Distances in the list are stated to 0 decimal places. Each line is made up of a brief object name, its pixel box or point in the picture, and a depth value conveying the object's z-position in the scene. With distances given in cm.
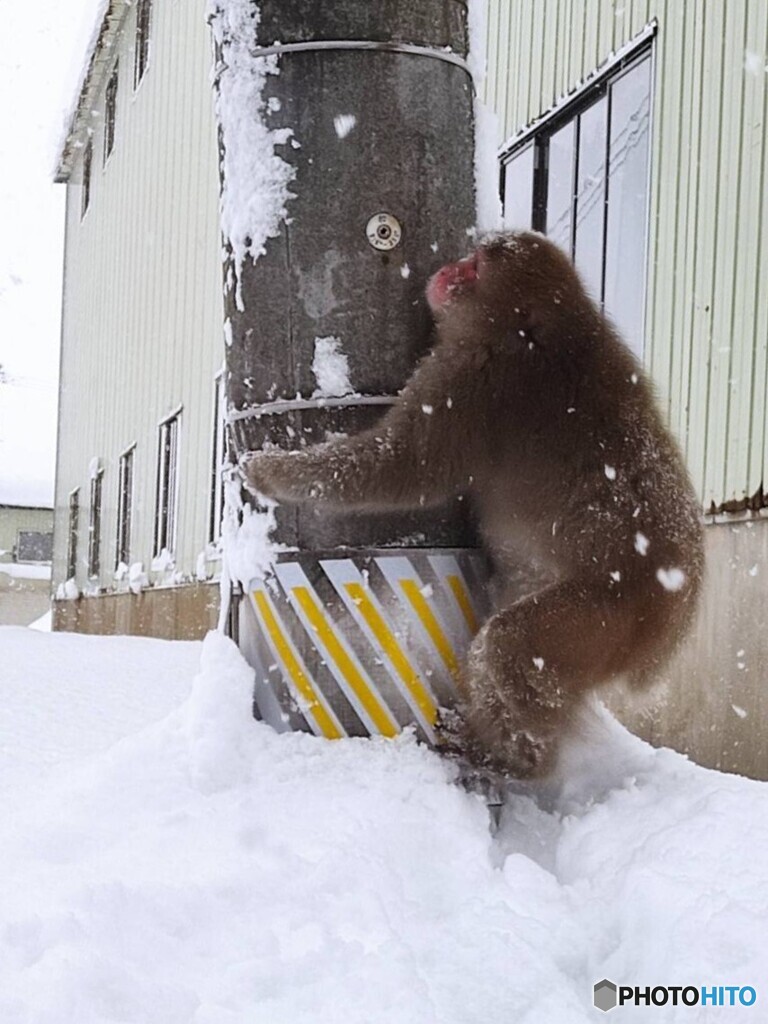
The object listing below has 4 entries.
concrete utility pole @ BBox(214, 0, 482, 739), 332
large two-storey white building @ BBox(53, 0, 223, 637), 1353
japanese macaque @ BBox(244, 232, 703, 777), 320
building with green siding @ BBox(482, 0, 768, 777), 604
